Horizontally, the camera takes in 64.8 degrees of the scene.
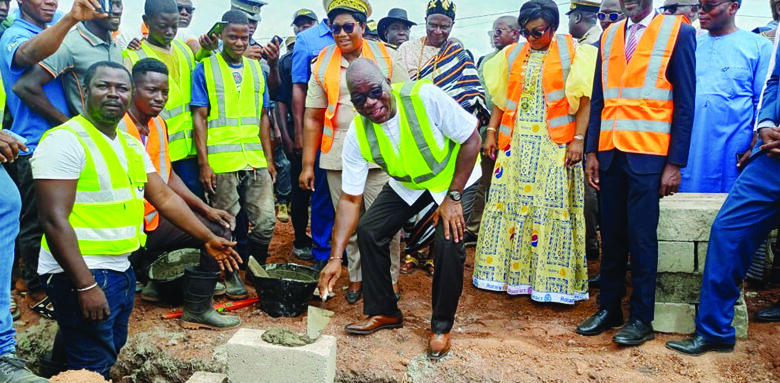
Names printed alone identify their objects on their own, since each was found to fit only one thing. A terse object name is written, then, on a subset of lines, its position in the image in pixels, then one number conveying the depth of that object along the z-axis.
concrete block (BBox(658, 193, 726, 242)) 3.72
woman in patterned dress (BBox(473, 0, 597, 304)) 4.17
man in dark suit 3.46
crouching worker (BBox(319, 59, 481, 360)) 3.38
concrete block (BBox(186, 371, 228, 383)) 3.09
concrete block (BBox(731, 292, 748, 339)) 3.60
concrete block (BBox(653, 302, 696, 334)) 3.71
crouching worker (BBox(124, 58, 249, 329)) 3.76
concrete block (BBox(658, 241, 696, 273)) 3.75
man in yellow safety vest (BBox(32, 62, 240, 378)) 2.79
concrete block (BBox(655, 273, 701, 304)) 3.76
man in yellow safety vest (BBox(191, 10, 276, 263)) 4.53
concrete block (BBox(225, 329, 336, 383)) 2.96
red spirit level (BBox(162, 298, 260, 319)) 4.31
